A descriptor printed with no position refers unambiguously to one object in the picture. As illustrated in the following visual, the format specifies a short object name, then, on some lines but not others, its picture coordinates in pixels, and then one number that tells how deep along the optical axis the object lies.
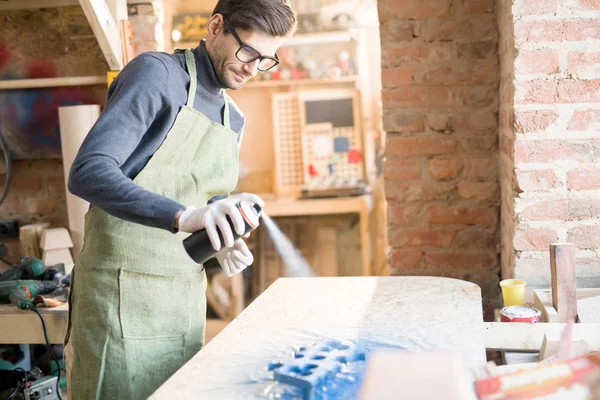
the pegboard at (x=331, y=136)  4.79
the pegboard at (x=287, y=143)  4.89
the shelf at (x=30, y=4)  3.23
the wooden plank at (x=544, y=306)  1.93
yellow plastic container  2.10
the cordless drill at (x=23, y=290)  2.51
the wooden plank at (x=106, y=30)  2.84
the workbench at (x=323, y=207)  4.52
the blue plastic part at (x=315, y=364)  1.28
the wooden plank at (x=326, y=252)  5.02
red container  1.90
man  1.80
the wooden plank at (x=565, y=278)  1.94
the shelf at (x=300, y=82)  4.81
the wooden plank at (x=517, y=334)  1.75
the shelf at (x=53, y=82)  3.17
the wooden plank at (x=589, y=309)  1.89
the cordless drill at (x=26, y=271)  2.83
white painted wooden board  1.40
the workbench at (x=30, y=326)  2.48
